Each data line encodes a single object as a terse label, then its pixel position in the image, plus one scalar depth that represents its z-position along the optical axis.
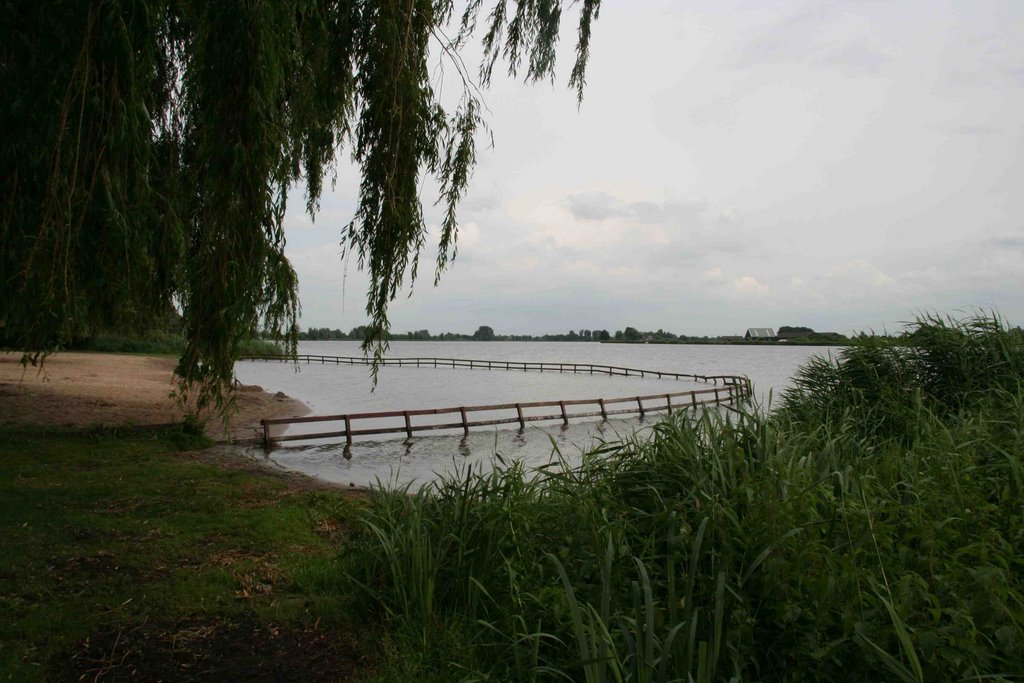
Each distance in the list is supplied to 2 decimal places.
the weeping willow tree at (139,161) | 3.98
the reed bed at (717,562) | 2.81
